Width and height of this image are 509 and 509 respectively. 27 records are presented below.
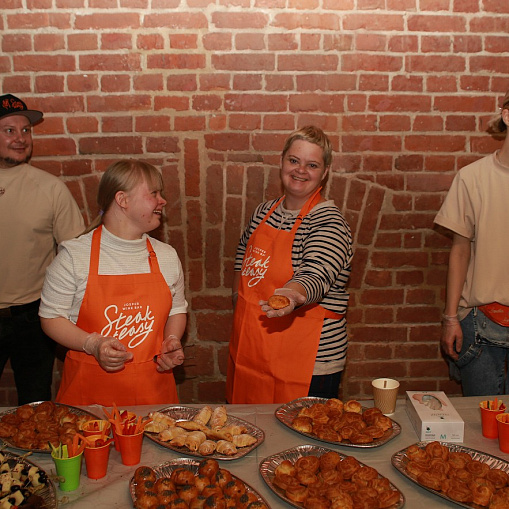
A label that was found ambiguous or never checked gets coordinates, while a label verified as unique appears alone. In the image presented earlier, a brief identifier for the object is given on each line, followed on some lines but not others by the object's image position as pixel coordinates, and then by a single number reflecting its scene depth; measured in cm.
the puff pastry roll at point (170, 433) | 173
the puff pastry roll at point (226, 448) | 167
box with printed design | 177
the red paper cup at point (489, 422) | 178
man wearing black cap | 269
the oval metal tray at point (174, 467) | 155
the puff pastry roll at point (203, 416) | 184
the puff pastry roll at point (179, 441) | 170
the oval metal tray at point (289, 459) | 147
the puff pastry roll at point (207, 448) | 166
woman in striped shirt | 239
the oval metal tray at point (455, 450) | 160
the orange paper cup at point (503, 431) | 171
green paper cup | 152
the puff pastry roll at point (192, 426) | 179
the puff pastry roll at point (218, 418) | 183
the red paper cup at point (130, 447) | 162
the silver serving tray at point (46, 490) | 143
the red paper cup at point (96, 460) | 156
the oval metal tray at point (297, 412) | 173
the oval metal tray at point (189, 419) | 167
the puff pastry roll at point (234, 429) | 178
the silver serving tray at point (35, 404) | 167
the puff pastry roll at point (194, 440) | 169
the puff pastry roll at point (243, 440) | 172
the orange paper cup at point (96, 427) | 163
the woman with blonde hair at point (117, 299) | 217
